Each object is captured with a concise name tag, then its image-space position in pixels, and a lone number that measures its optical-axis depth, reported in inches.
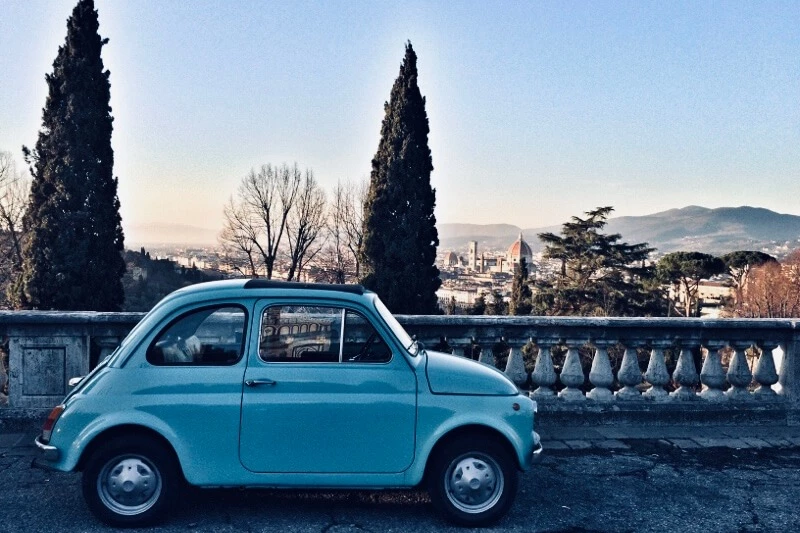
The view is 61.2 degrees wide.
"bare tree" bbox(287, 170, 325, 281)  2023.9
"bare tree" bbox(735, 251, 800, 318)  2053.4
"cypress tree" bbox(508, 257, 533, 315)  1979.6
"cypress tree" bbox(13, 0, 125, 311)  719.7
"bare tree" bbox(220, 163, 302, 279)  2038.6
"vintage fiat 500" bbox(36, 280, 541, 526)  164.7
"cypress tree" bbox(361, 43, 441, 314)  999.0
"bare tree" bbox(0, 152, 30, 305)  1434.5
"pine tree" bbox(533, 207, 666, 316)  1910.7
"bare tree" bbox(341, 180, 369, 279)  2020.2
